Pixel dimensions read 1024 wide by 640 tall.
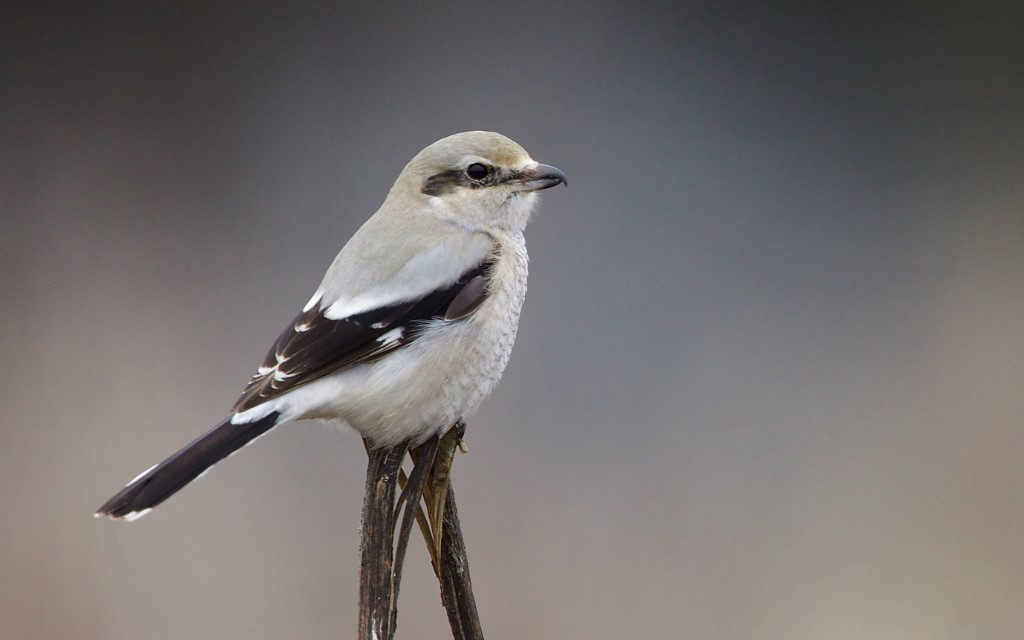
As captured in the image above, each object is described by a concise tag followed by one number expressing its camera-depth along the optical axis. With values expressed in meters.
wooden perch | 6.35
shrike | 6.37
